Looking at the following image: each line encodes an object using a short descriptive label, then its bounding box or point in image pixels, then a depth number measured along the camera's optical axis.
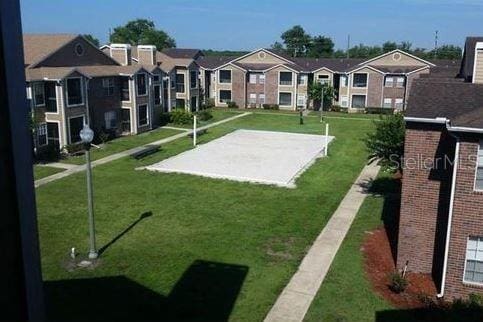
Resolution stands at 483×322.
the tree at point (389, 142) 23.55
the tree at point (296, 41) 153.88
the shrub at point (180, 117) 50.62
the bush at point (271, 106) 64.56
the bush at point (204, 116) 53.75
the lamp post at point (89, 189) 16.08
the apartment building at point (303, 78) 59.91
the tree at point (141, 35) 146.00
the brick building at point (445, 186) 14.34
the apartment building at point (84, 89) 35.72
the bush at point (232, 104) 65.94
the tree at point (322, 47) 143.88
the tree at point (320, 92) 61.80
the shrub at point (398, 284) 15.40
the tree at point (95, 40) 137.05
